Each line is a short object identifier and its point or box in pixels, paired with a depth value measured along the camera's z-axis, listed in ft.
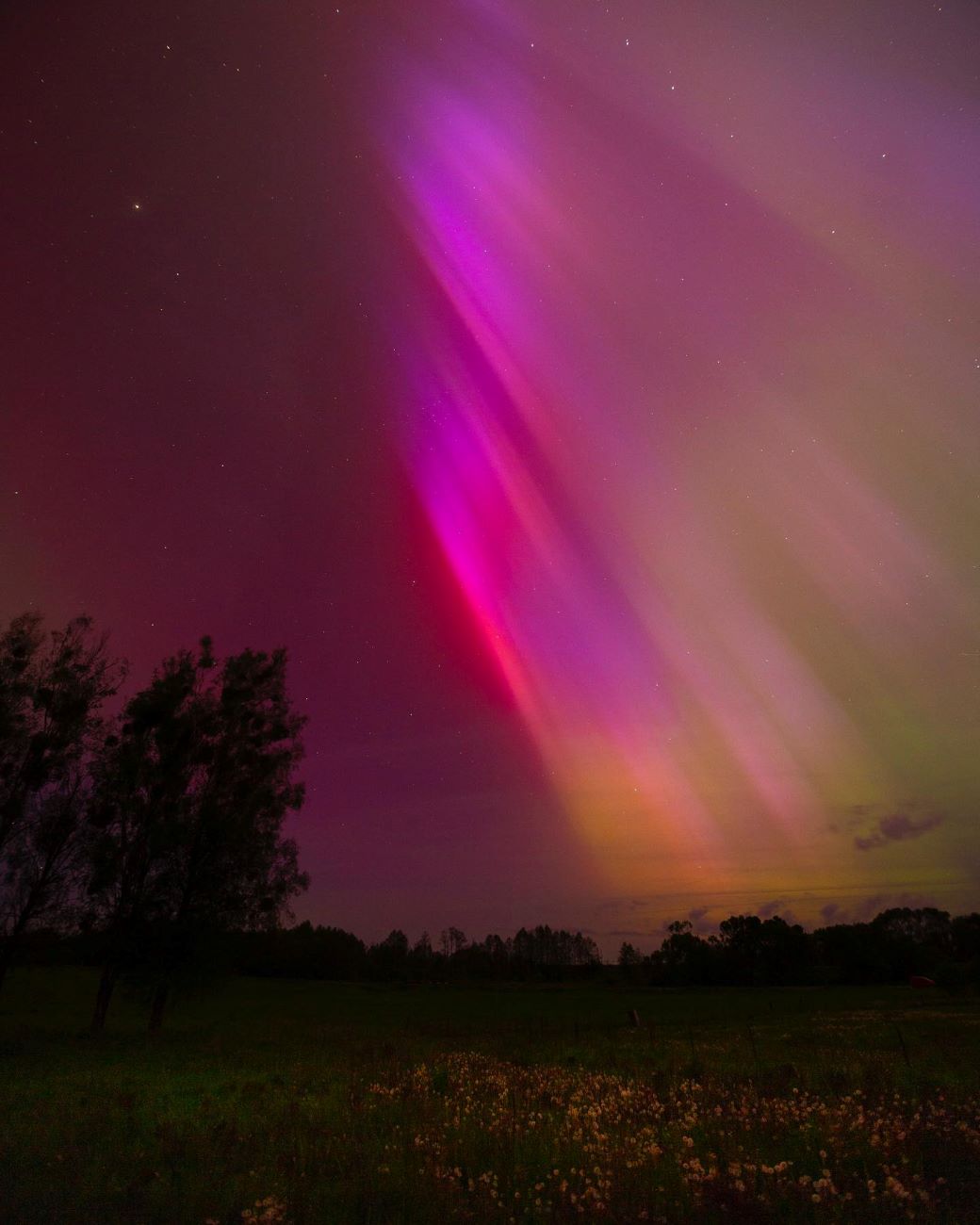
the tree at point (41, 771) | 103.19
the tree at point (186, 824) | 116.16
